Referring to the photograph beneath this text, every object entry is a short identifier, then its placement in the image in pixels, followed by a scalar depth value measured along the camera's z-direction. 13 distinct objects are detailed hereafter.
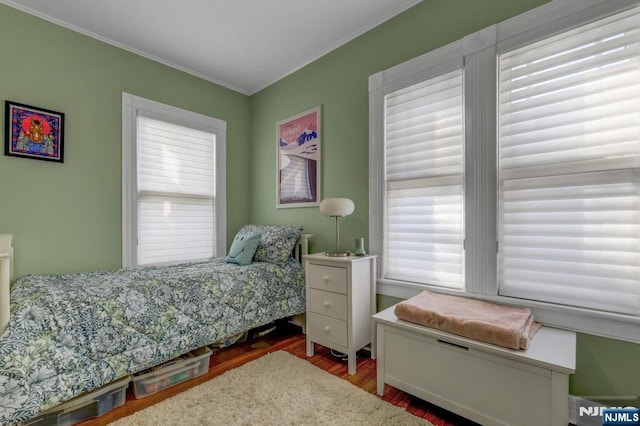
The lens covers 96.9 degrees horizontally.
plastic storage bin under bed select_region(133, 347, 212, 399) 1.79
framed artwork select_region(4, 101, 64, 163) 2.10
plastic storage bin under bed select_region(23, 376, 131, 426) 1.46
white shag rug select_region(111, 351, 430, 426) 1.53
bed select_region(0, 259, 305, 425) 1.34
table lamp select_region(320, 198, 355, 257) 2.25
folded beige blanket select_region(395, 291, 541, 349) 1.31
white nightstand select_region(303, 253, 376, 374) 2.04
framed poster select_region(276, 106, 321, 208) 2.85
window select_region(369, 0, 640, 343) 1.41
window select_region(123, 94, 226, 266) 2.68
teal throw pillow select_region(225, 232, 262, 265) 2.69
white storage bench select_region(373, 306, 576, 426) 1.19
